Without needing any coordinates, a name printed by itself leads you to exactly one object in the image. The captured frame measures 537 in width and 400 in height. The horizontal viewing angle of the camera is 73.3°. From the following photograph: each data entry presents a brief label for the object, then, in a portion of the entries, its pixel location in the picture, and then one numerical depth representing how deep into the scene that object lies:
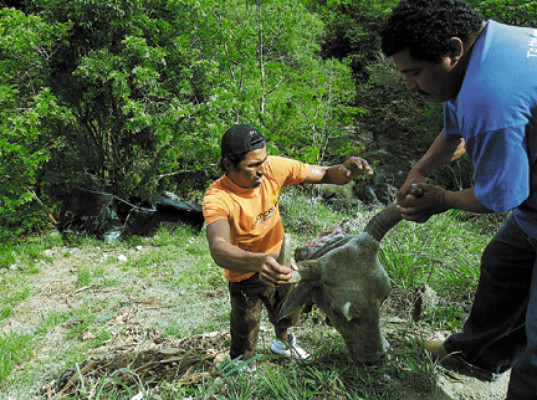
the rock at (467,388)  2.39
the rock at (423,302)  3.44
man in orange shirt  2.29
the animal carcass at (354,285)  2.02
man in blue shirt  1.49
